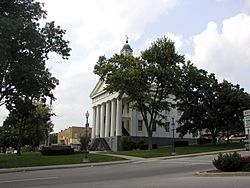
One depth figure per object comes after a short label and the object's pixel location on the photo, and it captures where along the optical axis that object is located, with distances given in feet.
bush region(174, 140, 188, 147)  195.03
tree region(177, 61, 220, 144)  162.20
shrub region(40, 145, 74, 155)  141.28
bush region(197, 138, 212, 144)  206.80
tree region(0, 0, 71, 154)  92.07
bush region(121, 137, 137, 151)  186.29
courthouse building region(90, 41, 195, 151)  204.44
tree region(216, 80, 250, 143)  161.27
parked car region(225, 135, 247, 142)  253.73
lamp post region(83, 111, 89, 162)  105.06
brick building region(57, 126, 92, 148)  375.04
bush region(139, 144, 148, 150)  184.71
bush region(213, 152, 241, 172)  53.83
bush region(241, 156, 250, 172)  53.42
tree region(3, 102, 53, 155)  118.11
